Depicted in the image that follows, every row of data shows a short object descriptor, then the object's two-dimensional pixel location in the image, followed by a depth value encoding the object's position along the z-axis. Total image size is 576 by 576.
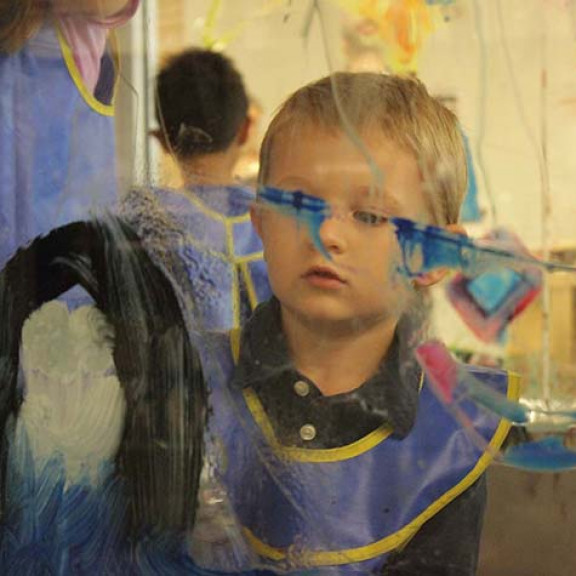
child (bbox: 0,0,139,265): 1.29
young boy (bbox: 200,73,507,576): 1.19
